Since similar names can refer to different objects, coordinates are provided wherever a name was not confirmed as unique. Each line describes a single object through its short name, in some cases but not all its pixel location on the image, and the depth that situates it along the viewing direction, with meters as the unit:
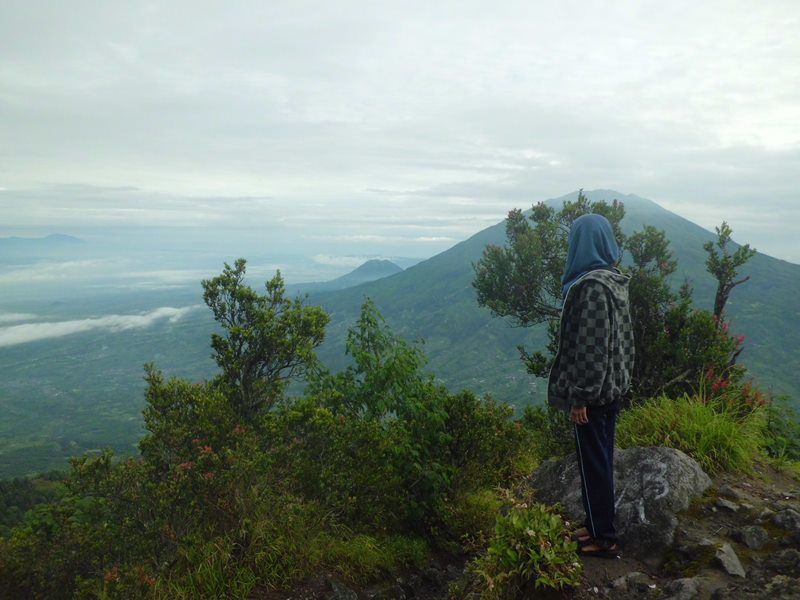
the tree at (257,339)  9.23
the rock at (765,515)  4.71
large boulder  4.67
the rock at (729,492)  5.18
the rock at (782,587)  3.56
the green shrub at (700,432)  5.80
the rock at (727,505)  4.94
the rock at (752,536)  4.39
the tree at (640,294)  9.59
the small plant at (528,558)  3.96
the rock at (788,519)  4.51
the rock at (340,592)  5.00
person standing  4.15
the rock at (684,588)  3.79
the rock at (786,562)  3.92
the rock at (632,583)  4.07
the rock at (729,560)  4.00
